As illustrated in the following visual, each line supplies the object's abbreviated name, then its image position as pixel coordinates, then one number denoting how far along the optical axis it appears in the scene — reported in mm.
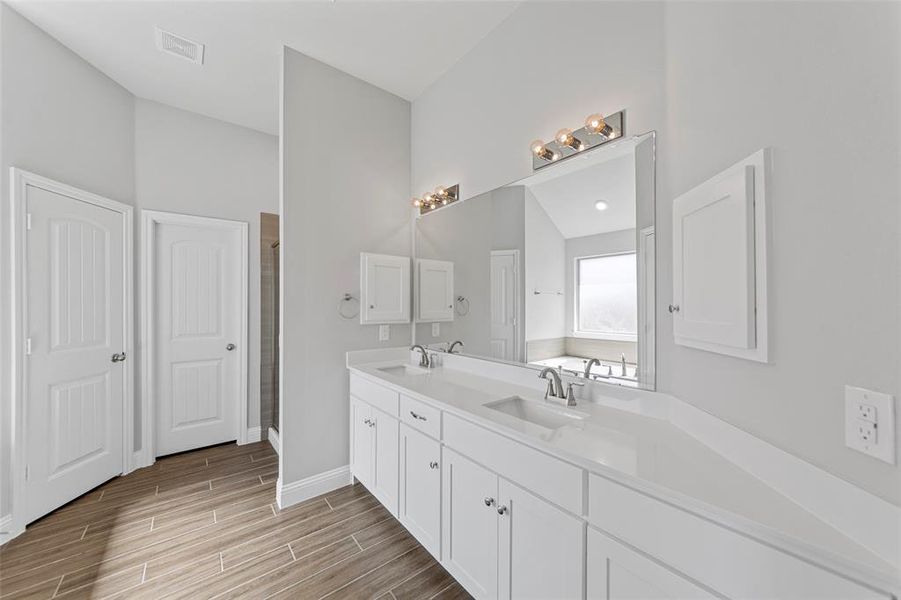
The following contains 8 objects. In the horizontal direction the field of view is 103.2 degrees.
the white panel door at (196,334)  3000
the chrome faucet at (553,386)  1604
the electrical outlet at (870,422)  619
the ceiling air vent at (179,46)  2223
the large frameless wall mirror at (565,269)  1477
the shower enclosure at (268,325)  3400
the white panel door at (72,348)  2117
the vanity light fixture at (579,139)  1526
